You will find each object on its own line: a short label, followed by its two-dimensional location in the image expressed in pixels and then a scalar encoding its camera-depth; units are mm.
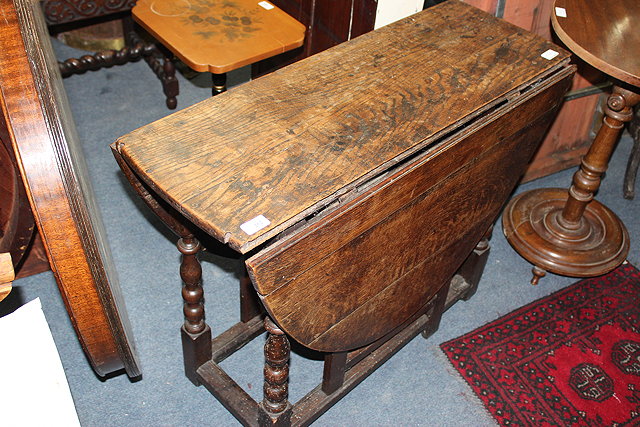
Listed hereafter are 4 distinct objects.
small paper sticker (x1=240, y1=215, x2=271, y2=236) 1391
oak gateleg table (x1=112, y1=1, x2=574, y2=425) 1491
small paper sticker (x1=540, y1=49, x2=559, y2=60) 2020
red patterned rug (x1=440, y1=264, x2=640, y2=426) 2242
